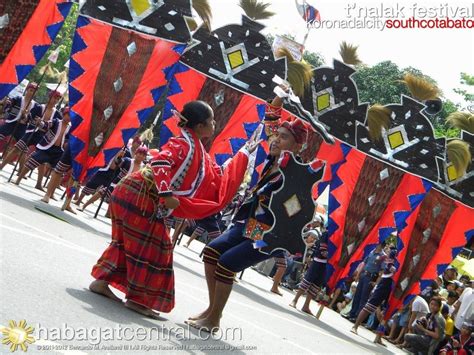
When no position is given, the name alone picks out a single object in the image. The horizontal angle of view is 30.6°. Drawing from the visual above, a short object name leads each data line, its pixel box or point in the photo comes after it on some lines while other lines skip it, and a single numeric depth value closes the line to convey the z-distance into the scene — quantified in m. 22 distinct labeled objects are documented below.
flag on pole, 25.19
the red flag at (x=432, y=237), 14.50
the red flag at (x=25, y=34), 10.92
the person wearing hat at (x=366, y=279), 17.62
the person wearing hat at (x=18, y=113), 15.54
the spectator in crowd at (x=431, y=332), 13.85
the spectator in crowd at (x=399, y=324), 16.28
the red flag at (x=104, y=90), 11.94
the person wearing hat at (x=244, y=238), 6.91
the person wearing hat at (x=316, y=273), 14.59
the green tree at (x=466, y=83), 43.56
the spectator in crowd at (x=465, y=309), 13.36
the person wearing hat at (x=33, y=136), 15.82
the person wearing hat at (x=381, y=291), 14.41
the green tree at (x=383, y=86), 51.47
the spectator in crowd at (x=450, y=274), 16.38
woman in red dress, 6.42
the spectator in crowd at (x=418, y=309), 15.27
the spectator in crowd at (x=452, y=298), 15.34
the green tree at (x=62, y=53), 47.56
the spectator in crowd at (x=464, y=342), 12.52
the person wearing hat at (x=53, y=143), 14.34
